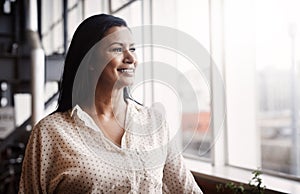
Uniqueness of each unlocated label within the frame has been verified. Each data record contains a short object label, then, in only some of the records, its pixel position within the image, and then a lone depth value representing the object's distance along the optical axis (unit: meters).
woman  1.20
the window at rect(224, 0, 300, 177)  2.07
